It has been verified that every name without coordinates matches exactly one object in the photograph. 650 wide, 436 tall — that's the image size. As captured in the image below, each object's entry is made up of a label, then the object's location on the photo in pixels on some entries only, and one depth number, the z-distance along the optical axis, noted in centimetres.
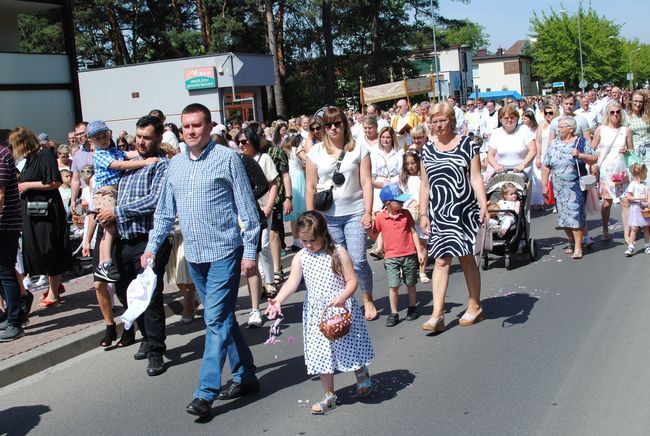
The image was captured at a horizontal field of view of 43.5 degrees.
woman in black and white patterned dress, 711
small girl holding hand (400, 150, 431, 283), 954
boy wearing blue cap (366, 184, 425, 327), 773
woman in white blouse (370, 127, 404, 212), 1096
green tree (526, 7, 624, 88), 7869
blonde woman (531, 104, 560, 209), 1385
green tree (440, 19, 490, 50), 14638
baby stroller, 997
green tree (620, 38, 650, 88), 12261
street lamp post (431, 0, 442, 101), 4767
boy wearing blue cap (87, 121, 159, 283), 691
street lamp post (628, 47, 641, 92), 11875
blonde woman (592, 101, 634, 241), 1100
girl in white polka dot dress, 532
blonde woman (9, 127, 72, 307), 835
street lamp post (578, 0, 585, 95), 7430
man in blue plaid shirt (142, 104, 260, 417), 542
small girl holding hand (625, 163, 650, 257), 1019
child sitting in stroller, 1003
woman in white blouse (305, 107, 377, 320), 734
